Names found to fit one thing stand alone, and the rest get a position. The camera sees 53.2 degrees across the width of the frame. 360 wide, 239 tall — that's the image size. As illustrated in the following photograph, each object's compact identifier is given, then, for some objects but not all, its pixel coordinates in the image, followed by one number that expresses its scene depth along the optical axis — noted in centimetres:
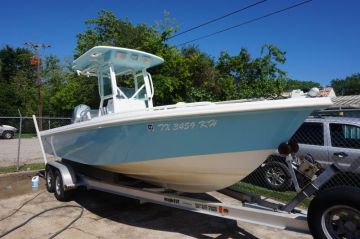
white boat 421
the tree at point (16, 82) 4056
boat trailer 369
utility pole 3174
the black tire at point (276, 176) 806
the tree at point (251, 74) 1891
